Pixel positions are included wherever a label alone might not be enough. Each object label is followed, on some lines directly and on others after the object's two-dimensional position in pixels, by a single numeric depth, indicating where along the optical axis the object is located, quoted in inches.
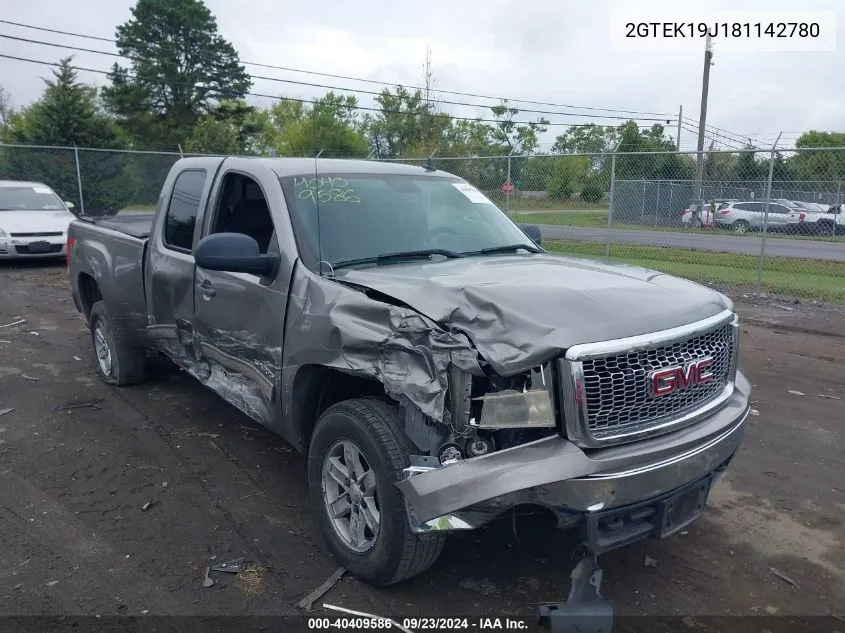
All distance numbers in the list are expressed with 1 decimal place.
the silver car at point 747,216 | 703.7
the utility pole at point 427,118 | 1381.6
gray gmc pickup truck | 105.6
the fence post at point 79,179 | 673.6
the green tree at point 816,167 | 628.4
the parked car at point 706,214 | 708.0
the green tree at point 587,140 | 1892.2
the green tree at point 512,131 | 1861.5
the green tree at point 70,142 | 718.5
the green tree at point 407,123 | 1364.4
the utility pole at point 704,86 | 1080.2
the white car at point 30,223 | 526.9
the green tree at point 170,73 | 1723.7
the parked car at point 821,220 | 641.6
